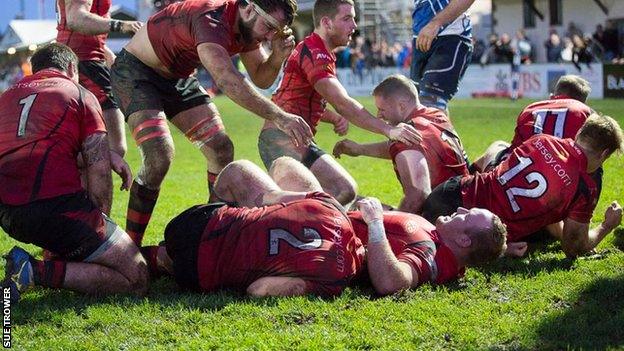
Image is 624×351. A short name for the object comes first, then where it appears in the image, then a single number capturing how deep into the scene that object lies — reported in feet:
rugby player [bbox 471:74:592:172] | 44.98
